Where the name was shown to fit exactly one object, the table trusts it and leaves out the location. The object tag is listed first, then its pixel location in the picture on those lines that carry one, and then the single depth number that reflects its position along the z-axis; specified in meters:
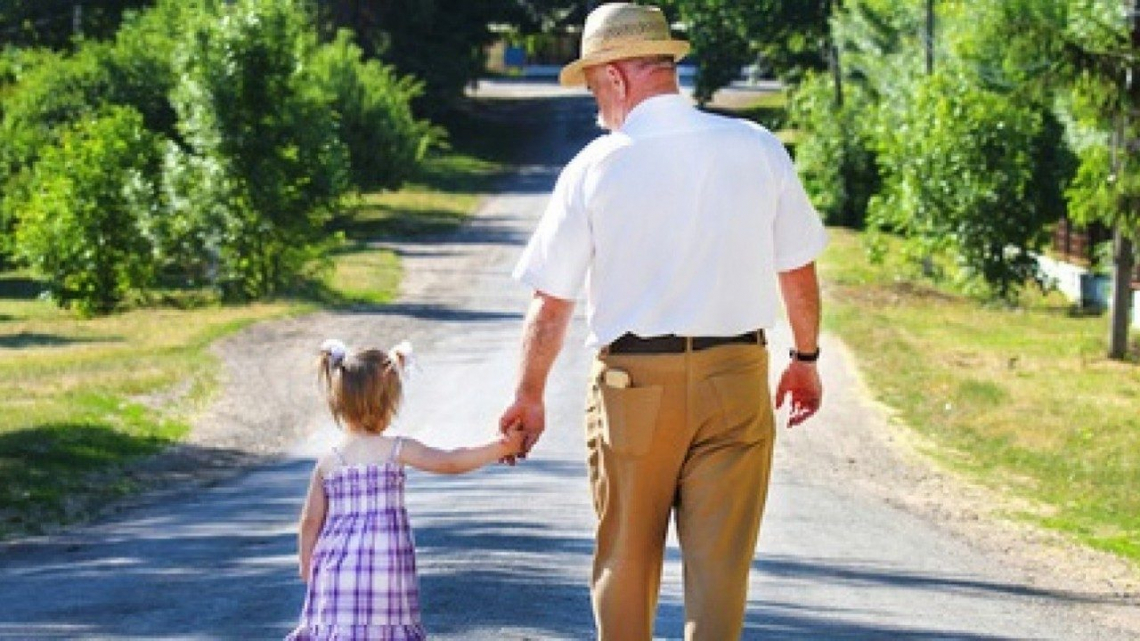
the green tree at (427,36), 68.06
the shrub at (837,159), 48.88
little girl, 6.71
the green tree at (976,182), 35.69
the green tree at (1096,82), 24.77
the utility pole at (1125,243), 24.81
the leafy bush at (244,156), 32.81
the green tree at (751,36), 66.06
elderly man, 6.77
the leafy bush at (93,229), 33.78
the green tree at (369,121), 50.72
